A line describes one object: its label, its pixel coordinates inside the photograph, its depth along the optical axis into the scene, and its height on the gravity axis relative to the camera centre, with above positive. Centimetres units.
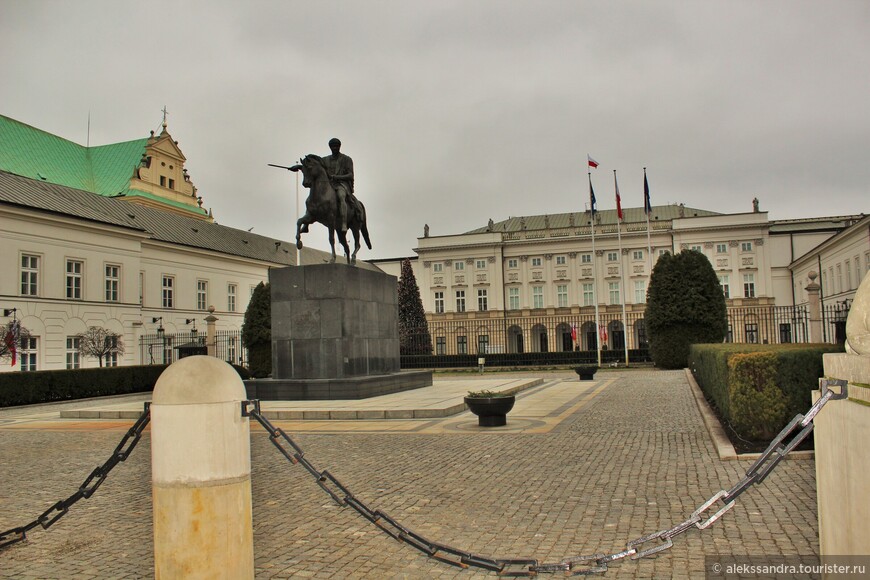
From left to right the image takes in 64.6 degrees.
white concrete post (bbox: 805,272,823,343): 2828 +67
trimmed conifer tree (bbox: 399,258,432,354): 5884 +321
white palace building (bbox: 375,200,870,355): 7556 +748
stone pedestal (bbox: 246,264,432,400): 1825 +23
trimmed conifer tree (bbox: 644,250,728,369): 3400 +109
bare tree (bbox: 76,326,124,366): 3572 +60
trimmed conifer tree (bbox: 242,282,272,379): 3678 +80
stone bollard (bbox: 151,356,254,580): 416 -78
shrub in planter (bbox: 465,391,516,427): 1285 -128
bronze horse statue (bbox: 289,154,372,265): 1939 +418
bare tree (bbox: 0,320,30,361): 2880 +87
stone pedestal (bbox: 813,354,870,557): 310 -68
